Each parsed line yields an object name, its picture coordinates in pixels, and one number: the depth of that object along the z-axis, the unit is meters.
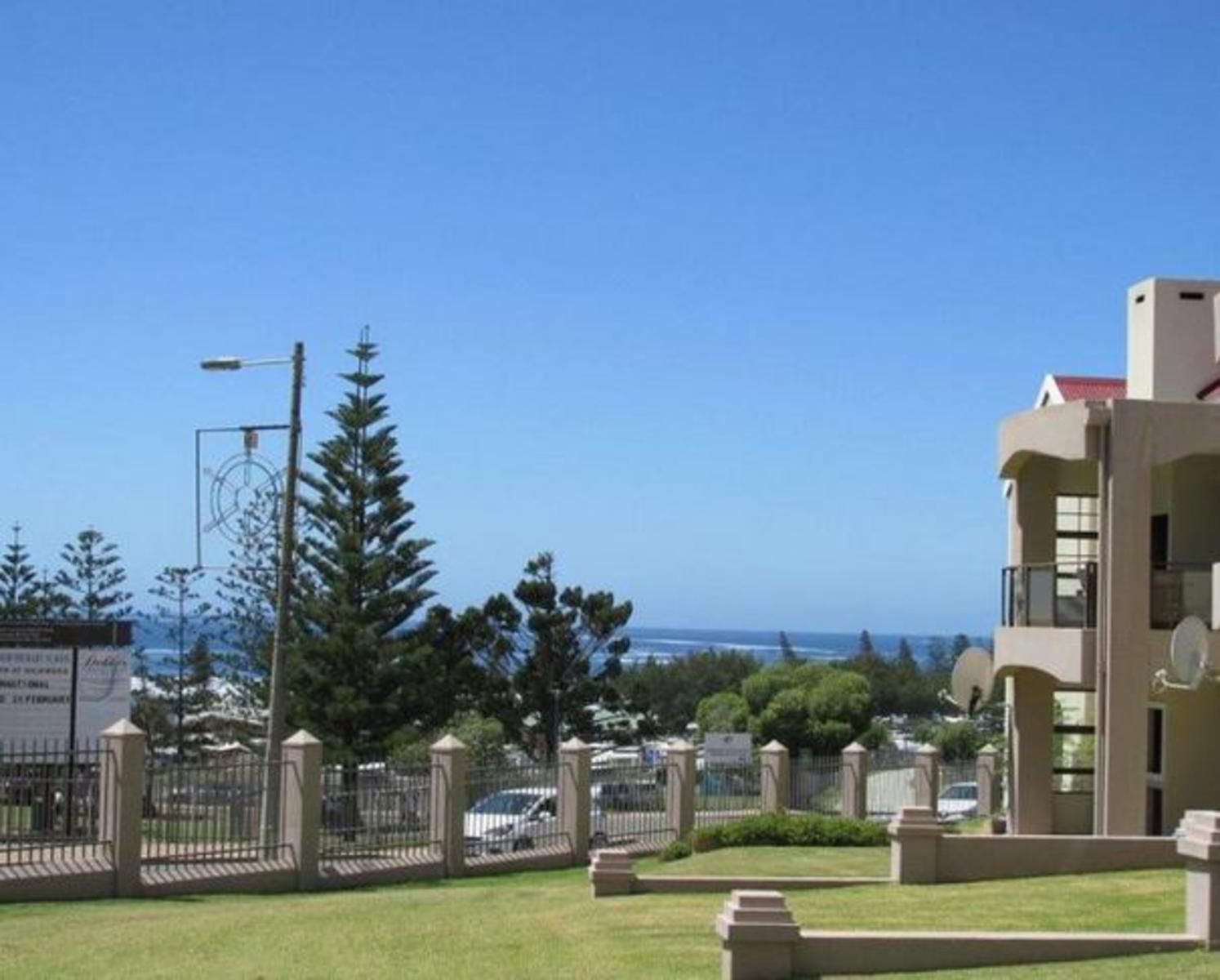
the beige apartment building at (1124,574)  20.36
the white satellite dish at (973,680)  24.47
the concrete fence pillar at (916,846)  17.39
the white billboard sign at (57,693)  25.38
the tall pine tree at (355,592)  41.47
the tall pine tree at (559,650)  52.66
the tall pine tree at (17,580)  47.16
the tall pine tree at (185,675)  48.84
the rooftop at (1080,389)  26.86
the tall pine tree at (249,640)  44.38
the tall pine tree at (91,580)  47.69
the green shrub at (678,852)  23.15
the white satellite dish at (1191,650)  18.95
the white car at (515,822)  24.61
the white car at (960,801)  32.81
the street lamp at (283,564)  22.83
